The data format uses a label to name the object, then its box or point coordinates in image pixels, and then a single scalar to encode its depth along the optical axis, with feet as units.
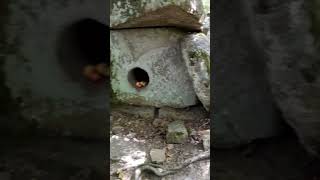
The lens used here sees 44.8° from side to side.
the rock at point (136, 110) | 7.40
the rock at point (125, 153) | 6.47
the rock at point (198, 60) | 6.79
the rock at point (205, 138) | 6.76
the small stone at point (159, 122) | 7.21
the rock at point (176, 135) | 6.96
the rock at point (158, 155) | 6.61
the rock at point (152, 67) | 6.95
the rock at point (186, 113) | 7.31
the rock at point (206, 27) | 6.89
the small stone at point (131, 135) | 7.09
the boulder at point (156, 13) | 5.87
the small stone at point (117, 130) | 7.20
